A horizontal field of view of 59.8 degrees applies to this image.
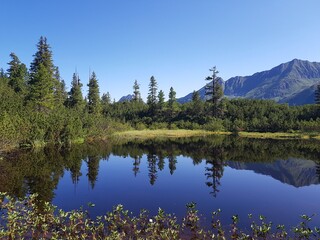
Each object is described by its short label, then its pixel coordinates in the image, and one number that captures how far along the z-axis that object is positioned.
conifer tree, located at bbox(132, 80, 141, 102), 124.92
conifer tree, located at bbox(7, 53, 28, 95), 61.97
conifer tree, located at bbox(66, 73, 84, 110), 78.50
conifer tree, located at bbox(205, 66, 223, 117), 85.19
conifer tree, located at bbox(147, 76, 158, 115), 98.49
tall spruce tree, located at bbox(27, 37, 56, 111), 49.97
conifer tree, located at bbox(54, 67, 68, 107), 73.12
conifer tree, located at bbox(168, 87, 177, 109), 95.72
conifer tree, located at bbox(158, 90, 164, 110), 97.54
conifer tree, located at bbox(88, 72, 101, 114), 77.75
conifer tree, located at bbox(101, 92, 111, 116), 102.07
